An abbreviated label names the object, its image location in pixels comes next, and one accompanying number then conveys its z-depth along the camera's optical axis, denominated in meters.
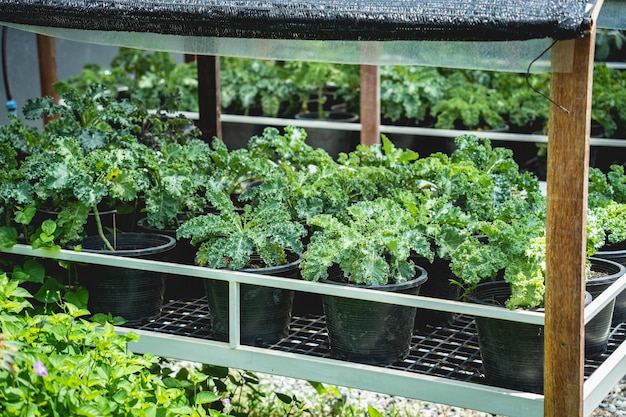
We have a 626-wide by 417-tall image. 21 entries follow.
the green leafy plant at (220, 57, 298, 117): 7.13
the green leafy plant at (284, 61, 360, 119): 7.00
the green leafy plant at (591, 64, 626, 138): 5.97
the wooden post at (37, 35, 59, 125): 6.47
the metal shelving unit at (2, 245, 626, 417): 3.01
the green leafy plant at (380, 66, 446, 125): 6.58
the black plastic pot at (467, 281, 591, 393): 3.12
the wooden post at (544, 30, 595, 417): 2.65
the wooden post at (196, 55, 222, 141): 5.02
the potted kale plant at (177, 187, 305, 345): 3.51
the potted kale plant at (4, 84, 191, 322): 3.71
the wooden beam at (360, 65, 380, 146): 5.69
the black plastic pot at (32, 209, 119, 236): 4.20
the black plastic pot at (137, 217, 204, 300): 4.02
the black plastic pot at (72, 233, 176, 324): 3.71
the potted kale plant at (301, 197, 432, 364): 3.30
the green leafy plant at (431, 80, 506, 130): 6.28
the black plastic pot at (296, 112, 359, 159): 6.56
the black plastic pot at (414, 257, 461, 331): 3.72
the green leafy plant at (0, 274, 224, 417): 2.62
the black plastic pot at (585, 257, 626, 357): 3.33
